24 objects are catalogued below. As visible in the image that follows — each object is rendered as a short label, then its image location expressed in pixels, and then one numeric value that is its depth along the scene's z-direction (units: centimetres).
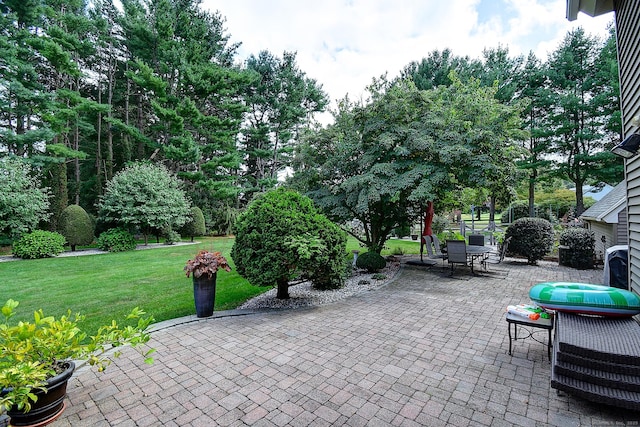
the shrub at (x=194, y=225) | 1703
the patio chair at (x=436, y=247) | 884
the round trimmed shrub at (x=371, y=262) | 802
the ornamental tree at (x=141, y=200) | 1302
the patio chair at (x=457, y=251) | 721
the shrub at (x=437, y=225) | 1516
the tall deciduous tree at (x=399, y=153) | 727
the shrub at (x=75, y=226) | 1249
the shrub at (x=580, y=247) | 812
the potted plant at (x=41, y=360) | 180
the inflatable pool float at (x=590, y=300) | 281
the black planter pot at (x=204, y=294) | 445
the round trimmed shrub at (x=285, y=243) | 468
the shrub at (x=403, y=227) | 949
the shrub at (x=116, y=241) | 1232
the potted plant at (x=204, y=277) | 444
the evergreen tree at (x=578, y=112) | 1561
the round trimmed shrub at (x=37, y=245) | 1031
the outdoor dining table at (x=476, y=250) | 746
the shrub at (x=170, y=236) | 1486
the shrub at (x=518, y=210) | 2128
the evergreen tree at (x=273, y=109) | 2356
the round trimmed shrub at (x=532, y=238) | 876
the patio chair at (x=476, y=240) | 936
